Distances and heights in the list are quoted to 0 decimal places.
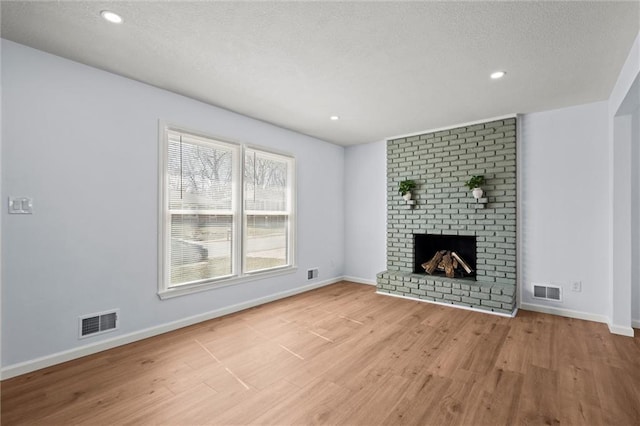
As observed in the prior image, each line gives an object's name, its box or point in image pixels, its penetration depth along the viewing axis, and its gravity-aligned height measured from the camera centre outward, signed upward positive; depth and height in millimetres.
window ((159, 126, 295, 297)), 3234 +7
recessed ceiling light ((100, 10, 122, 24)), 1964 +1310
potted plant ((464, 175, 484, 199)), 4047 +433
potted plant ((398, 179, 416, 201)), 4738 +434
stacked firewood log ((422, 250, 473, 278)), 4438 -736
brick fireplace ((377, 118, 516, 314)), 3967 -5
